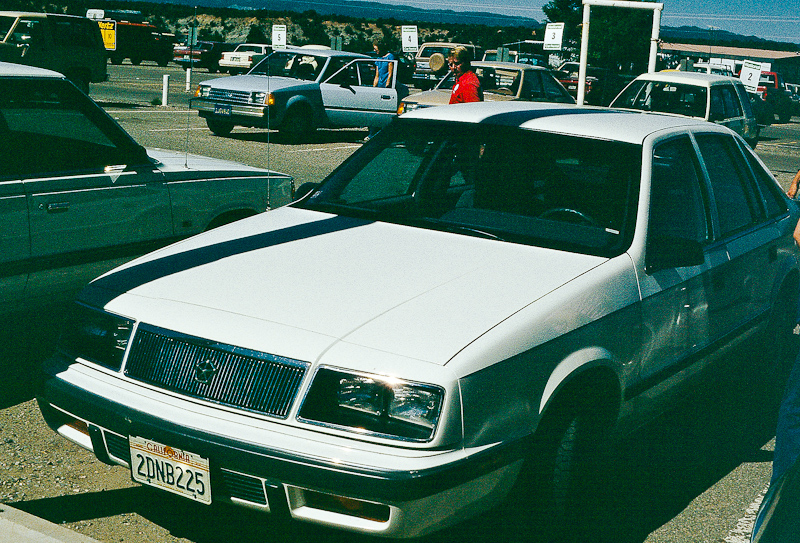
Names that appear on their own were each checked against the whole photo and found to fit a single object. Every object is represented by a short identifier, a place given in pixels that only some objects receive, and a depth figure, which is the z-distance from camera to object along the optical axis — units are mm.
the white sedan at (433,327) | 2758
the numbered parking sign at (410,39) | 25234
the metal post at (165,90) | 22084
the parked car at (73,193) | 4641
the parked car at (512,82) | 17438
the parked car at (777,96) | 34000
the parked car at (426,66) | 31514
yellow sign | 23438
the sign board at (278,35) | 13409
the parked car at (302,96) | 16250
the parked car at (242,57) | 35094
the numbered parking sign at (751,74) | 19766
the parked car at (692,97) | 13805
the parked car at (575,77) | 33031
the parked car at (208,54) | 41344
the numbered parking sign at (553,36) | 19625
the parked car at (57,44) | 20547
